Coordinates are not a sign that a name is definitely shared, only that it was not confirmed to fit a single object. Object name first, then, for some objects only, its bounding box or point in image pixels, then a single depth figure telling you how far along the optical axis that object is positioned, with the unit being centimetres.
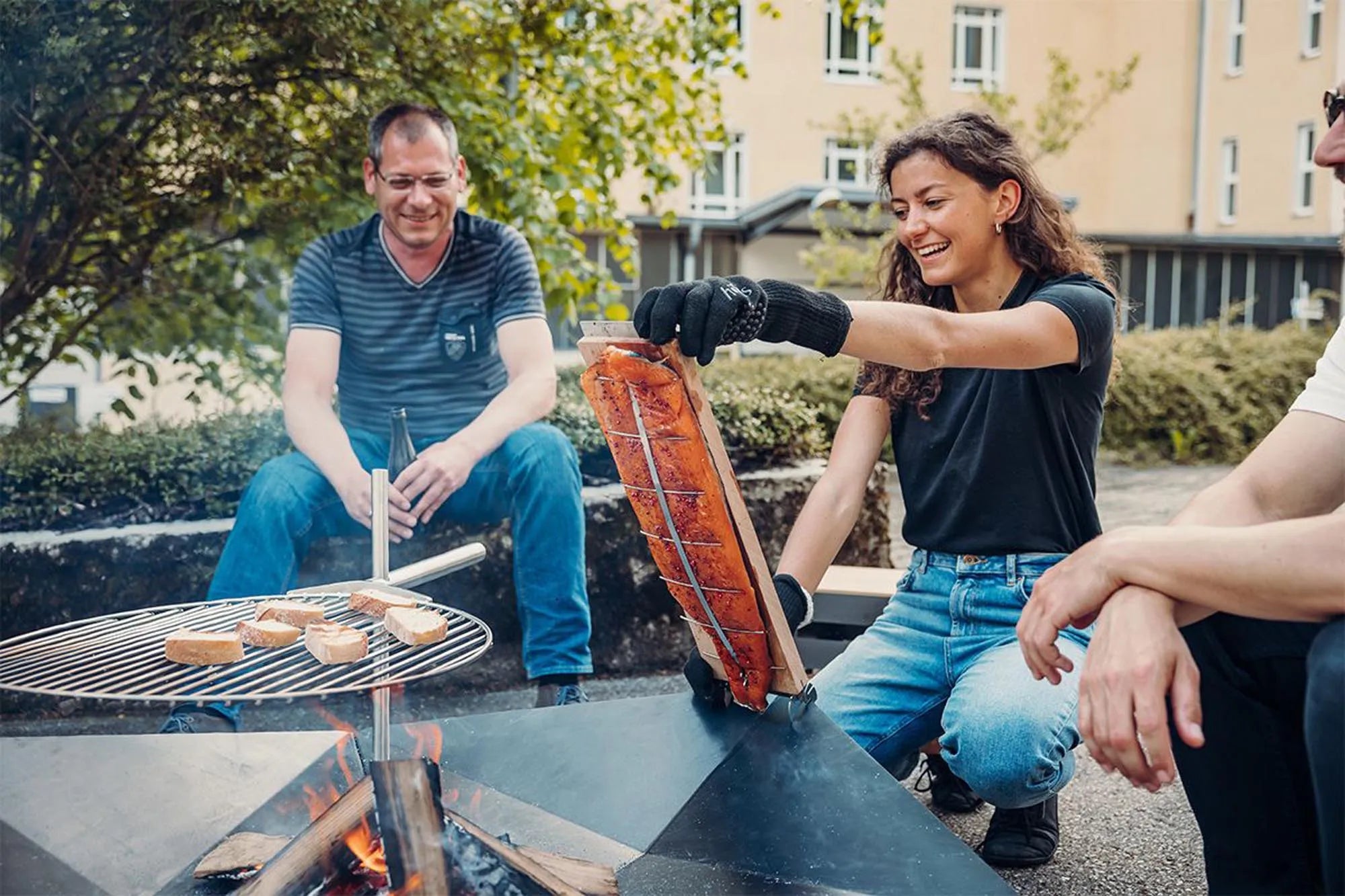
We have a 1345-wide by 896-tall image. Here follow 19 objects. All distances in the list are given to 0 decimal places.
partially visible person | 159
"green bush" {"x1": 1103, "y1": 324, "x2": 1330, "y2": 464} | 1165
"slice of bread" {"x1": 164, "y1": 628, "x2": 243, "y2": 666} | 191
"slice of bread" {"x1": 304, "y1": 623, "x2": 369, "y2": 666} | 187
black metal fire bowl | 189
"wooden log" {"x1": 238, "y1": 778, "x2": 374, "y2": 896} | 184
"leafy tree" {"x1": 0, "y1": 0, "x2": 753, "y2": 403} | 453
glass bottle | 350
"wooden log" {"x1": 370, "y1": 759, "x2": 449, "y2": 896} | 176
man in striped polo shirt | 333
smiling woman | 237
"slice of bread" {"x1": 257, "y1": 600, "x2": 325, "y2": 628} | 212
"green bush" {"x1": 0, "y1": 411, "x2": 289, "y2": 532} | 393
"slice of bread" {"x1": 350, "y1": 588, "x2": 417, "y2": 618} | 219
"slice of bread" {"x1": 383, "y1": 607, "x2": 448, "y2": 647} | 195
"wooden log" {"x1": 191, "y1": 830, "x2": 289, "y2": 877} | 196
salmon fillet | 191
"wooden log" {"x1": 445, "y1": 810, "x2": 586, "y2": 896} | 183
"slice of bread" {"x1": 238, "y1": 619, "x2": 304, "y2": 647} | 202
